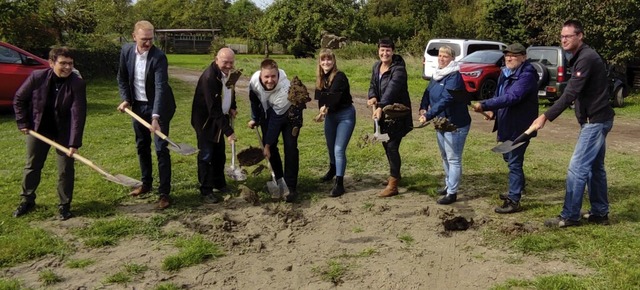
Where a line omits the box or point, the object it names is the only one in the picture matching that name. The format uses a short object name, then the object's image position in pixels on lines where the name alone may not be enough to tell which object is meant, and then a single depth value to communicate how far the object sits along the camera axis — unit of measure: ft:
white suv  61.00
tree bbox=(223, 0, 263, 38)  170.60
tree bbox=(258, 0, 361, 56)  111.86
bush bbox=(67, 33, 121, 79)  67.87
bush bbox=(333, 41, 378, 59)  94.62
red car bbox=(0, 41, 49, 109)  36.83
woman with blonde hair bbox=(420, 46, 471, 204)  18.17
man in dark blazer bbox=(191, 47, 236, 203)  18.74
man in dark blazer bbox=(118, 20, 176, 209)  18.16
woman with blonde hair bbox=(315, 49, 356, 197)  19.51
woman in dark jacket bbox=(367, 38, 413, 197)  19.25
